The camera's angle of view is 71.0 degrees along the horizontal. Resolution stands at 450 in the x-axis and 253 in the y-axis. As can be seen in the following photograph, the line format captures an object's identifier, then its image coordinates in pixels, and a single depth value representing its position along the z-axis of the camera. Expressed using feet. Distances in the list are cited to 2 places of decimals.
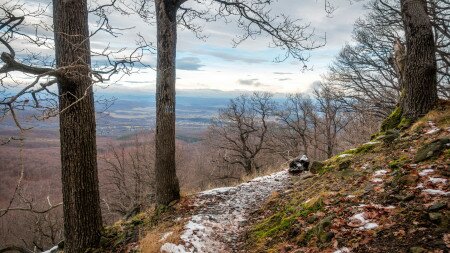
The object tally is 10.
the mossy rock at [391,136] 24.21
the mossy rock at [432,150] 17.01
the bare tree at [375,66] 50.29
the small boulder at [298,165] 38.34
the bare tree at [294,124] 92.22
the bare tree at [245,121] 82.28
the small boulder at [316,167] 27.81
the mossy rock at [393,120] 28.50
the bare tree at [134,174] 86.48
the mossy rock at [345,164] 23.57
